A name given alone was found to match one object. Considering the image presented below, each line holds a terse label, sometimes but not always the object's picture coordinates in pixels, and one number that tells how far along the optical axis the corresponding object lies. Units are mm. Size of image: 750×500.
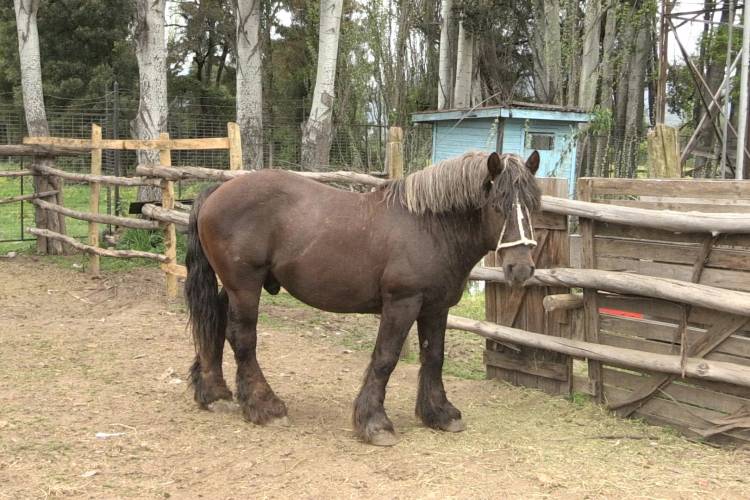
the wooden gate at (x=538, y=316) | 4680
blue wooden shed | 10547
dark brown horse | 3770
